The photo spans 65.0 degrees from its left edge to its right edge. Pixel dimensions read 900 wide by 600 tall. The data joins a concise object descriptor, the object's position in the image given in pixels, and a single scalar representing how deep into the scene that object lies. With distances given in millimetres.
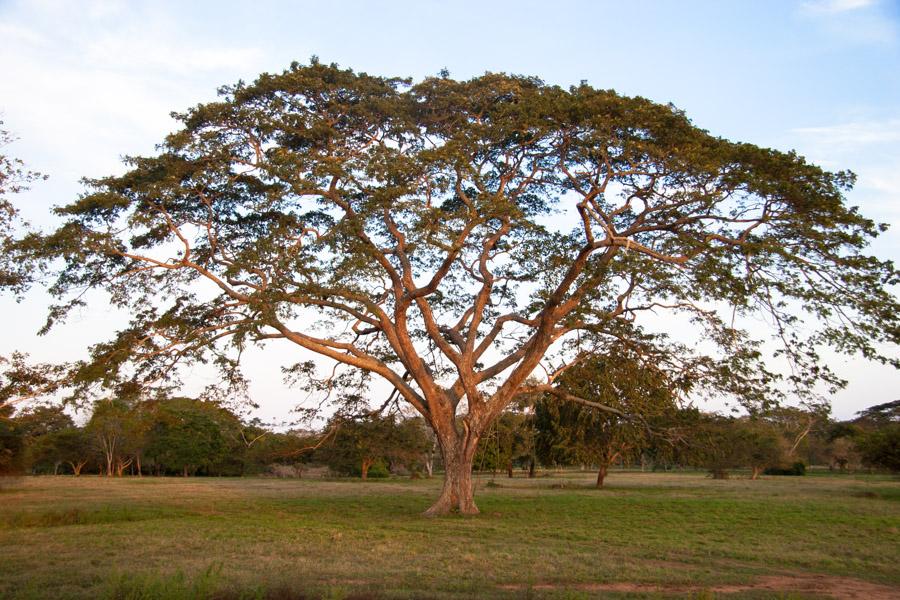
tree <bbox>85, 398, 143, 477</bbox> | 56894
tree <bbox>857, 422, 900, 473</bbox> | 28625
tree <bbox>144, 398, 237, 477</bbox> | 58688
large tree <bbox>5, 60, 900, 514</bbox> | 14422
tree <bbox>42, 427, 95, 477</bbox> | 57250
